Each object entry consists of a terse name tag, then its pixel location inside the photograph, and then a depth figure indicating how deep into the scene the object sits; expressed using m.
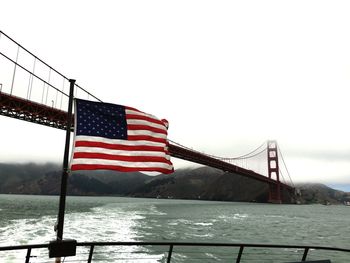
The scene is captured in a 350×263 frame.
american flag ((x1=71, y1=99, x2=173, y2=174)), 5.54
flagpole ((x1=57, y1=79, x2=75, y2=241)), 4.51
